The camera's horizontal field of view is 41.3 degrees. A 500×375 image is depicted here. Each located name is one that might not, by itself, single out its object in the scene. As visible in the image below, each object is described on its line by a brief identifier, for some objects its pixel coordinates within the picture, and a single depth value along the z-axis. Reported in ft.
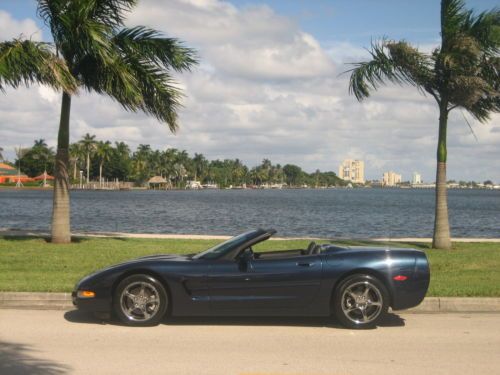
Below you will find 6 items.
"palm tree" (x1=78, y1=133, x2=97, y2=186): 472.03
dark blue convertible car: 24.97
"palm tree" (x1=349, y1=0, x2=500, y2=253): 53.42
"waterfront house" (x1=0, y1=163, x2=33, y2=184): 565.25
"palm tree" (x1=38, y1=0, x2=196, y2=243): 51.60
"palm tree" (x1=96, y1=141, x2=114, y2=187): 486.79
